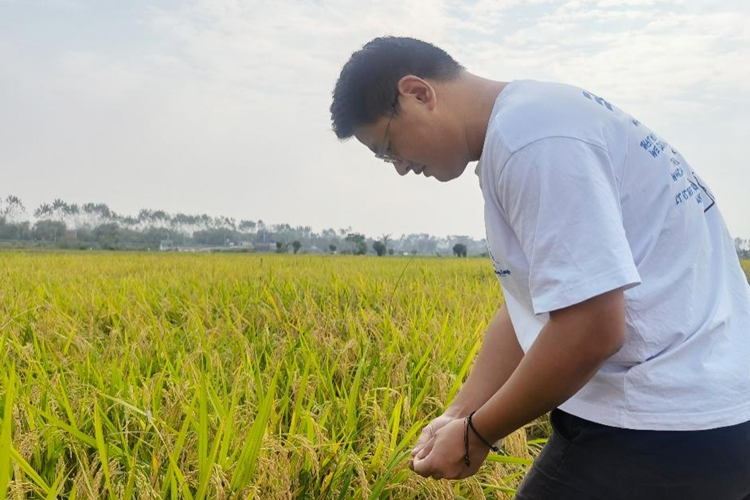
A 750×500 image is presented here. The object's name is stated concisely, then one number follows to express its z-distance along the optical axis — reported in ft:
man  2.91
